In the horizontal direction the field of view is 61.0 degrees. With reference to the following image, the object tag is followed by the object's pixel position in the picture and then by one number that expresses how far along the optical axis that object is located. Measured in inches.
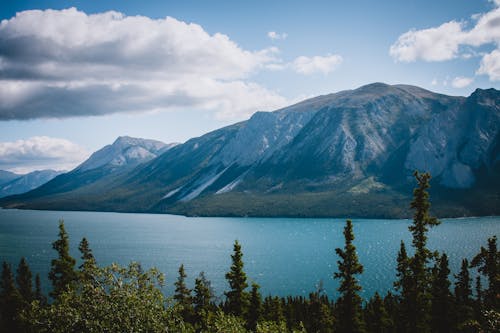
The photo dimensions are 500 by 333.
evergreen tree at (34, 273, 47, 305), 4201.3
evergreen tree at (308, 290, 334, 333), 2610.7
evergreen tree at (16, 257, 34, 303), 4021.9
